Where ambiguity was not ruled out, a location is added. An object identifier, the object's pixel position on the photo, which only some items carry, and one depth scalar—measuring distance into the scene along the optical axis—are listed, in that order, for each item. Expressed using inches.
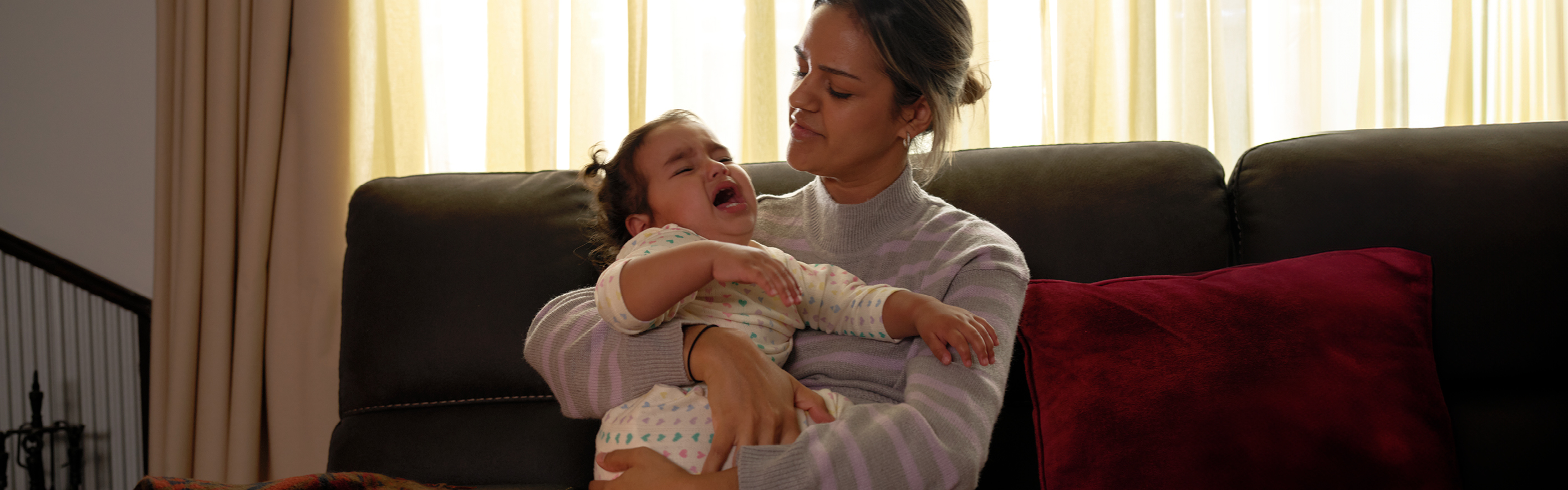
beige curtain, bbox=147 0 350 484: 77.5
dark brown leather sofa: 50.4
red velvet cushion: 41.4
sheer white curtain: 77.7
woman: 36.9
